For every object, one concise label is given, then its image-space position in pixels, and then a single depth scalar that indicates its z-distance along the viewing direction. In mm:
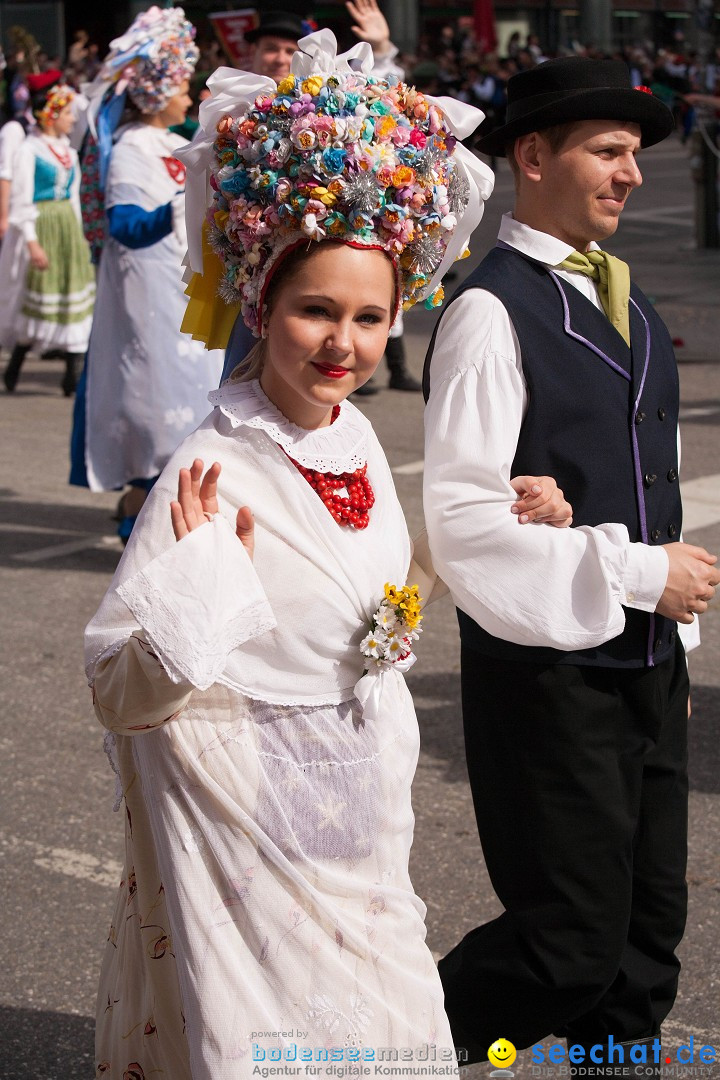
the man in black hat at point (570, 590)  2596
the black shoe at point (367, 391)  10548
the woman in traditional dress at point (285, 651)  2256
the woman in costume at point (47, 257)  10977
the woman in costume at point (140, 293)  6457
